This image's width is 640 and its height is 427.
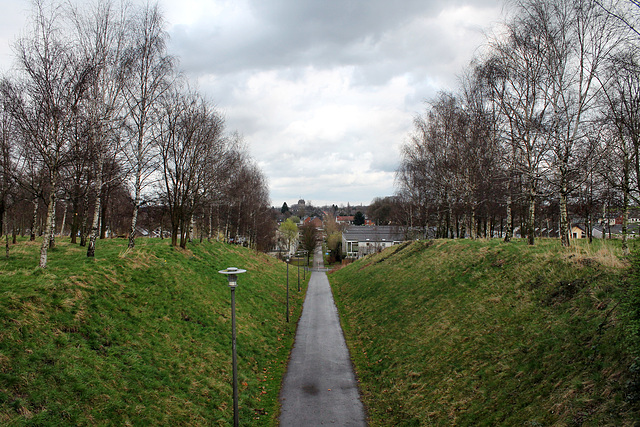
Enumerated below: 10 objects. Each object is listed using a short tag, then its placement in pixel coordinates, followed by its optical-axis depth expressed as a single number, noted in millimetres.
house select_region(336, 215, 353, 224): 153625
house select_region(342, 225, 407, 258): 68562
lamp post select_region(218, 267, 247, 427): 8477
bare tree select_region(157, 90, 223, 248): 20172
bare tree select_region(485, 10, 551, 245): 15062
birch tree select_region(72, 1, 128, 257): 14305
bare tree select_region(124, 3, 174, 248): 17453
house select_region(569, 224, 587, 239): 55612
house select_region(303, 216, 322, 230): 140125
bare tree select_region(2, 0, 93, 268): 11773
